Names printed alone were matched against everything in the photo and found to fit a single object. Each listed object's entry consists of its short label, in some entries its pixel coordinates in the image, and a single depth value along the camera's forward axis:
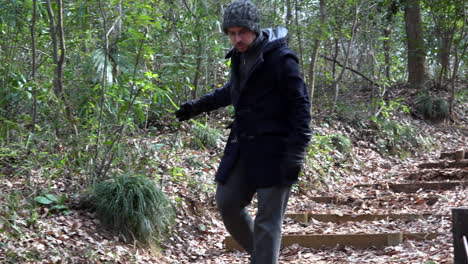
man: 3.44
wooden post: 3.13
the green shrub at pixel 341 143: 11.22
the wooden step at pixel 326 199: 8.03
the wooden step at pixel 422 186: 7.77
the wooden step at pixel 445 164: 9.62
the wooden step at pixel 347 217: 6.18
